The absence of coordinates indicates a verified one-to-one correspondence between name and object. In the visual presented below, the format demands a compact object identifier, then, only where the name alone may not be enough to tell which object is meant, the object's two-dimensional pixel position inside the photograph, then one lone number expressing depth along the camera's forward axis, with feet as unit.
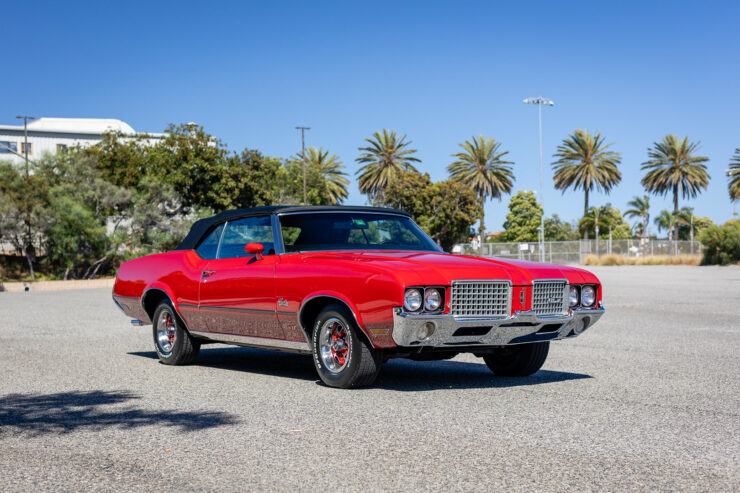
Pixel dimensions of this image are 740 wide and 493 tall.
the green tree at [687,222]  345.31
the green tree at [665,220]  333.93
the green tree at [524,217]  379.14
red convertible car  22.48
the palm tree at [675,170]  280.10
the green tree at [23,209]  127.49
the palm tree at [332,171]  291.99
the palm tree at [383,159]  280.92
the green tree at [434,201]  240.73
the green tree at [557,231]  437.17
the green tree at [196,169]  162.81
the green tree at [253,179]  169.78
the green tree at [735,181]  264.50
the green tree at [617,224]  446.48
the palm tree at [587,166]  279.28
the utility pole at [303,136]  217.56
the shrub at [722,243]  177.58
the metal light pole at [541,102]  223.10
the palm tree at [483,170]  284.20
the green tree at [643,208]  364.79
